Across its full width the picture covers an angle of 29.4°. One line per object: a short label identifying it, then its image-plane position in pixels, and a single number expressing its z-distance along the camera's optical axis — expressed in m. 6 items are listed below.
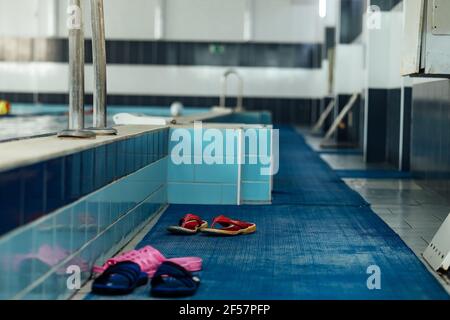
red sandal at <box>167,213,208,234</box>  5.30
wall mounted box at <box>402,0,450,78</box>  6.07
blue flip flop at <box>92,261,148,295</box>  3.61
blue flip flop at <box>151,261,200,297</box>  3.57
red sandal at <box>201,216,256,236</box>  5.31
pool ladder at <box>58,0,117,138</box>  4.34
